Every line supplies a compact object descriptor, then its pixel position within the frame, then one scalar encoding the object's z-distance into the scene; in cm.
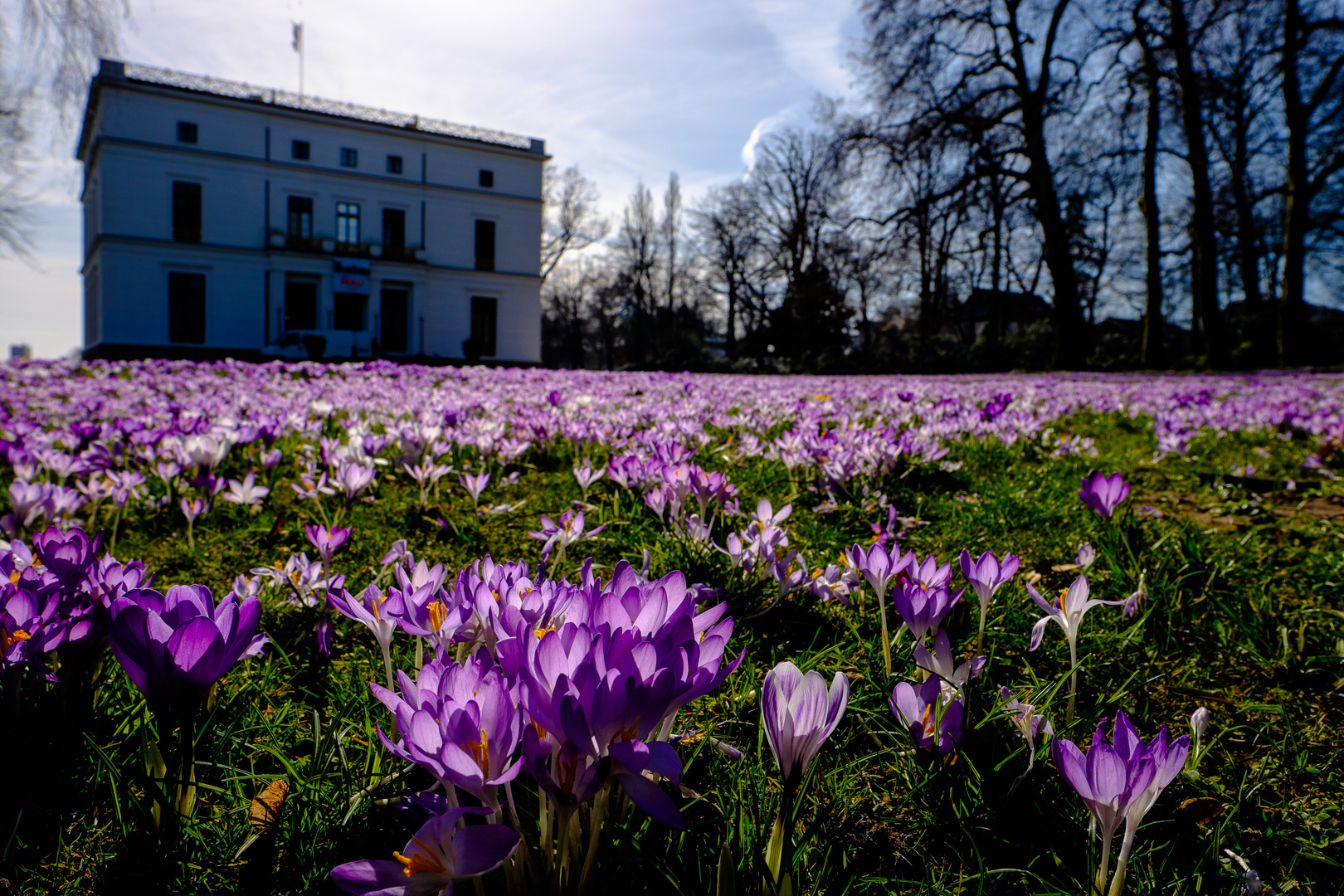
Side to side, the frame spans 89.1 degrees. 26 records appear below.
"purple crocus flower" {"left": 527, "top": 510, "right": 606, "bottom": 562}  165
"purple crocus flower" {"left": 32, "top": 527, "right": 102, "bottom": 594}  116
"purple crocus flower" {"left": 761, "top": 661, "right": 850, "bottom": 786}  79
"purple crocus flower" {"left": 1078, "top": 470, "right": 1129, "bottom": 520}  186
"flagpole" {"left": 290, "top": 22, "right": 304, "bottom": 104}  3475
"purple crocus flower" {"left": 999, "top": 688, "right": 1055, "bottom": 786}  107
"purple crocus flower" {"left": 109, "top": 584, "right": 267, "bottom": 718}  78
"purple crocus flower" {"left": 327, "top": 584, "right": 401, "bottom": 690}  103
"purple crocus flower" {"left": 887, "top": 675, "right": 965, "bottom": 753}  106
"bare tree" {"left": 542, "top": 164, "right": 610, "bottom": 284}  4684
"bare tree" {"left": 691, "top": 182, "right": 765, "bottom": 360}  4050
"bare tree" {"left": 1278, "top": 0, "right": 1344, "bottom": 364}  1811
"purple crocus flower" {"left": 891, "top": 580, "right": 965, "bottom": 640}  117
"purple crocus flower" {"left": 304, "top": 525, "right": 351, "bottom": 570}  162
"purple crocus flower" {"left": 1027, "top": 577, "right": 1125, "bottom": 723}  121
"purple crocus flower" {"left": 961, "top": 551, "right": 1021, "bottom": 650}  131
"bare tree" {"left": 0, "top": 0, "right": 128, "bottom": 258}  842
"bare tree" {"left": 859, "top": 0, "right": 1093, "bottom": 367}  2038
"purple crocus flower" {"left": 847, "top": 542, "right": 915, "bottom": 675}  135
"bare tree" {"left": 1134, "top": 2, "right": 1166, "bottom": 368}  2033
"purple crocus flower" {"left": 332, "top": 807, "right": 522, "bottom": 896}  66
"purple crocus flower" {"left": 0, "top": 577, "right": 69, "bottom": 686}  98
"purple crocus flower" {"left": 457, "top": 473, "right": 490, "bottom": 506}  236
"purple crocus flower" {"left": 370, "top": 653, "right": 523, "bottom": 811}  70
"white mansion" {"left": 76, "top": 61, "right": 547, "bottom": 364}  3306
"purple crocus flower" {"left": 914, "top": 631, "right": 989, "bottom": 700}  112
